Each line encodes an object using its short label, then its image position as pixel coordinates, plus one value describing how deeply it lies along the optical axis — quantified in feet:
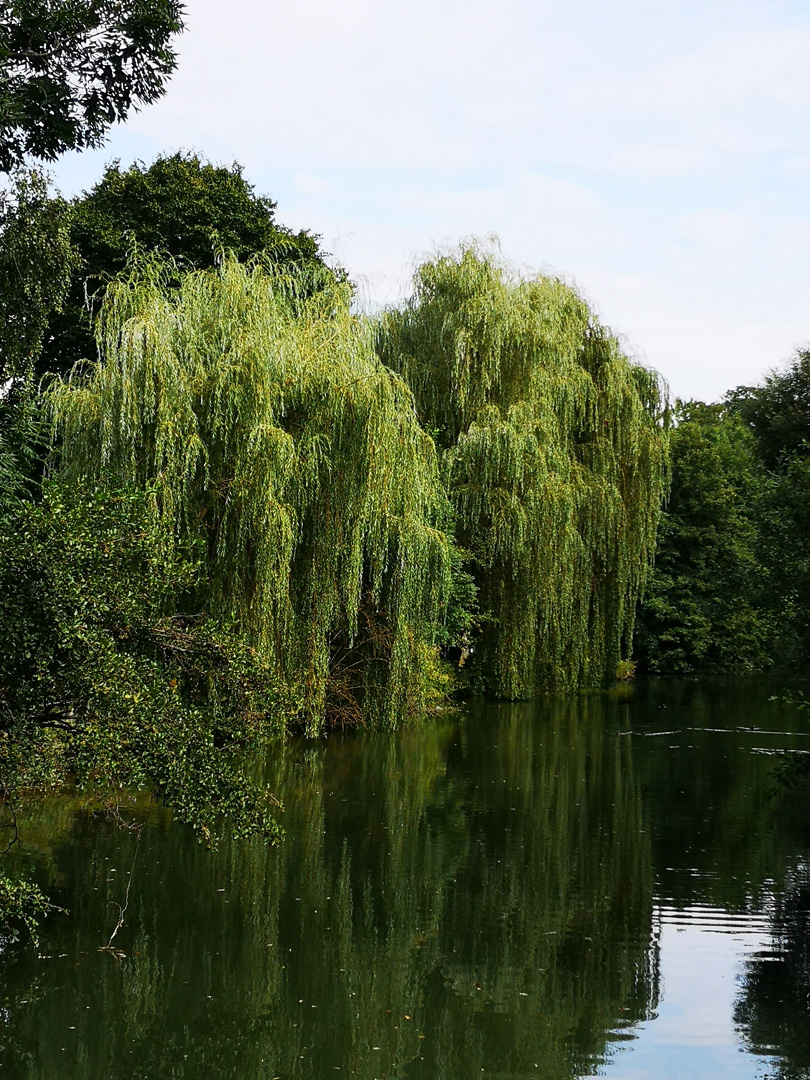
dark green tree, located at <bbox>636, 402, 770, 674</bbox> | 111.14
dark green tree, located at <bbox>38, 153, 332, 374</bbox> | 76.89
